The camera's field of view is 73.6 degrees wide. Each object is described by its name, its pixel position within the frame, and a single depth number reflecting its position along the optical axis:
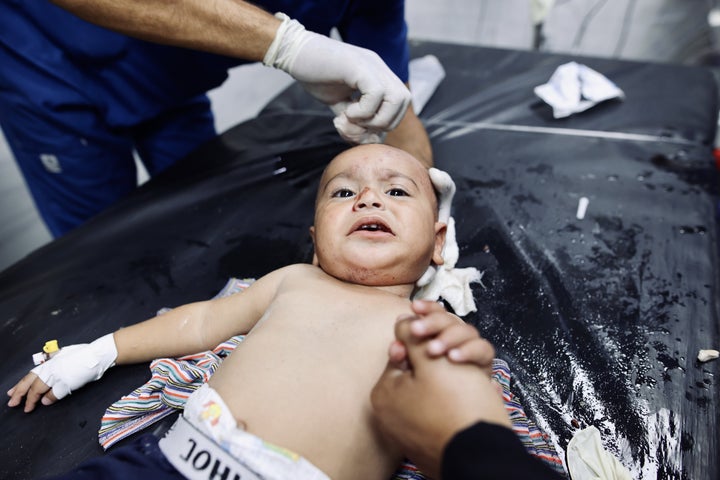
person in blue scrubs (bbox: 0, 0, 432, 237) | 1.13
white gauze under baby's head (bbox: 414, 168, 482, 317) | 1.11
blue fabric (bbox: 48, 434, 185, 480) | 0.73
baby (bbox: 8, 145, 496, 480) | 0.74
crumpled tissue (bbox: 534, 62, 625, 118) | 1.83
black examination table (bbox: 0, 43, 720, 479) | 0.93
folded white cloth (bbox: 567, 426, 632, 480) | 0.82
